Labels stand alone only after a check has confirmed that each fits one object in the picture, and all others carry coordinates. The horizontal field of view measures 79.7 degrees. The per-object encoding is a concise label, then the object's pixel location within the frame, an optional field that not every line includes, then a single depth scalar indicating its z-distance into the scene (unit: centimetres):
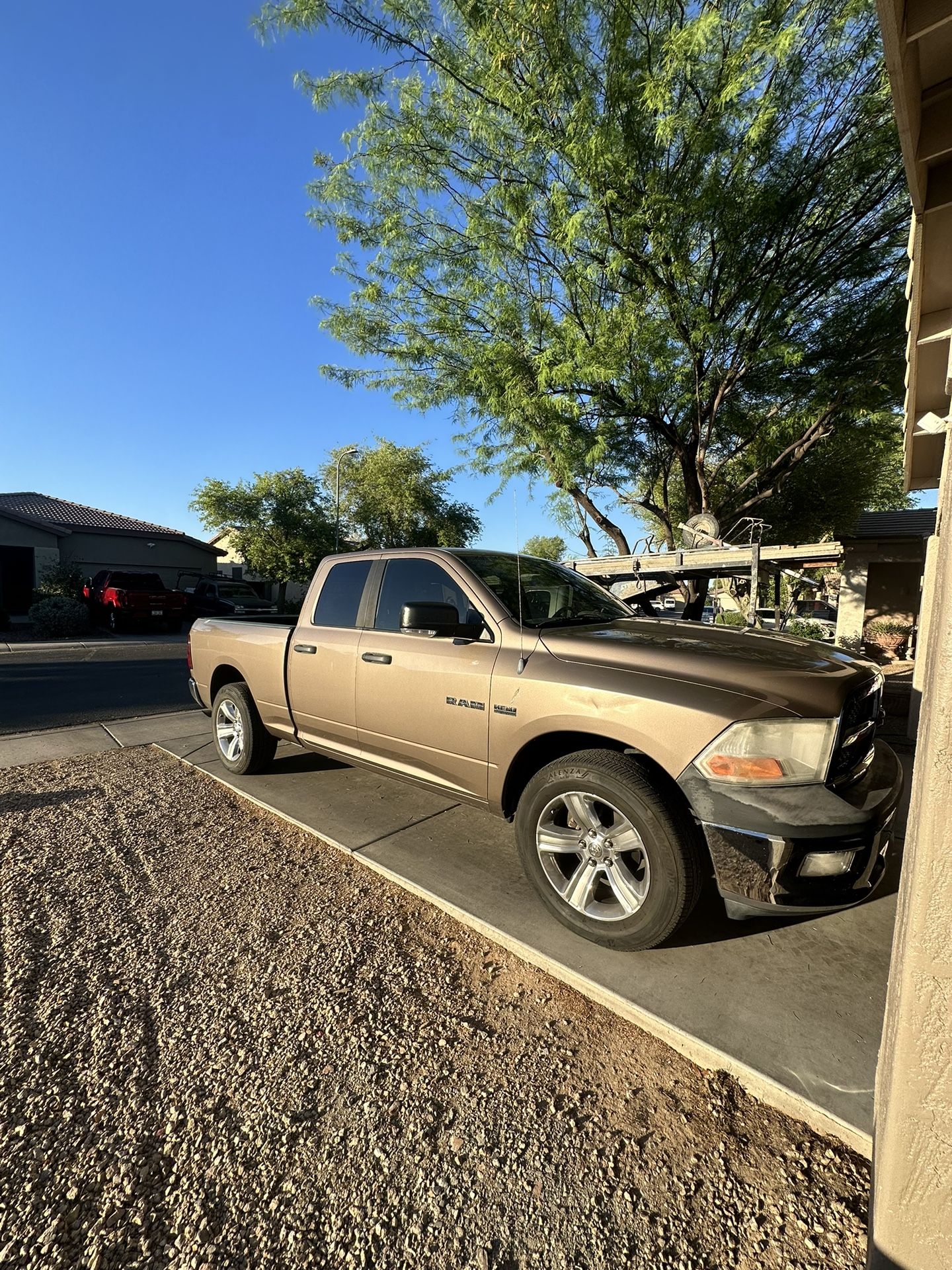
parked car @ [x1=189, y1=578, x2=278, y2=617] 2242
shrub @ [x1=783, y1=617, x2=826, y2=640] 1276
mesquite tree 705
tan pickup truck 214
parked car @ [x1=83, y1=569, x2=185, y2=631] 1747
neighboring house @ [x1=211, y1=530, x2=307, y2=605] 3265
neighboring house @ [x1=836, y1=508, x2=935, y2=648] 1253
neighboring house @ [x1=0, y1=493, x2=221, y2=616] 2170
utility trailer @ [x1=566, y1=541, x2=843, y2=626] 760
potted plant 1297
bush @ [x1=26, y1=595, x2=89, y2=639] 1547
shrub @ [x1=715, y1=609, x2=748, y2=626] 1701
